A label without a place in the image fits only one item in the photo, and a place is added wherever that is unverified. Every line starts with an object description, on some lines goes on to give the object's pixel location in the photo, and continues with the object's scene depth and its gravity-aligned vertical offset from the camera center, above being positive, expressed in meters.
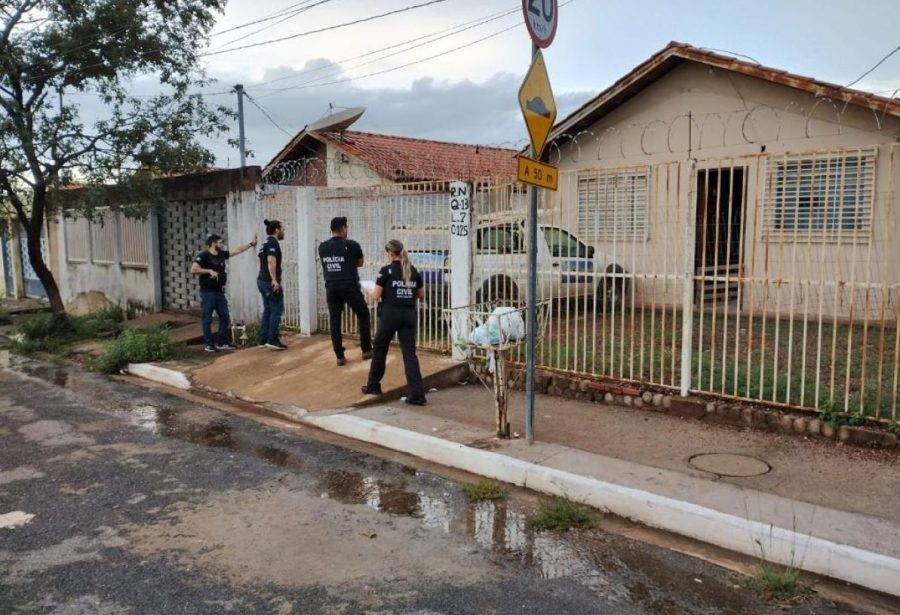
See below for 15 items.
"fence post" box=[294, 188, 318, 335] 9.95 -0.17
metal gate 8.41 +0.18
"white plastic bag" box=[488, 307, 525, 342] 5.68 -0.69
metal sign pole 5.25 -0.43
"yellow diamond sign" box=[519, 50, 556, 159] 4.92 +0.99
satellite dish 12.38 +2.23
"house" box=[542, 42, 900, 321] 5.73 +1.39
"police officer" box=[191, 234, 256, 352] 9.84 -0.48
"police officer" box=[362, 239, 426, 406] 6.76 -0.58
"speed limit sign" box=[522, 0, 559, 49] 4.83 +1.57
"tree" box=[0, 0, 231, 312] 10.87 +2.29
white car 7.24 -0.26
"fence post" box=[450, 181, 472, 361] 7.85 -0.13
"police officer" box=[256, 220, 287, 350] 9.45 -0.52
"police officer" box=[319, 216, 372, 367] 8.07 -0.37
